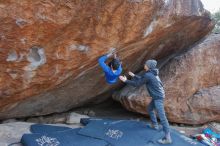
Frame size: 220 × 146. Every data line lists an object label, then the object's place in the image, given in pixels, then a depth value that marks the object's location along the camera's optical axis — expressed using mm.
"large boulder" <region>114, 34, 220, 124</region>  7797
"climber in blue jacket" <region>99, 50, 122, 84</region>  6055
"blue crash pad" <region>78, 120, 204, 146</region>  6020
